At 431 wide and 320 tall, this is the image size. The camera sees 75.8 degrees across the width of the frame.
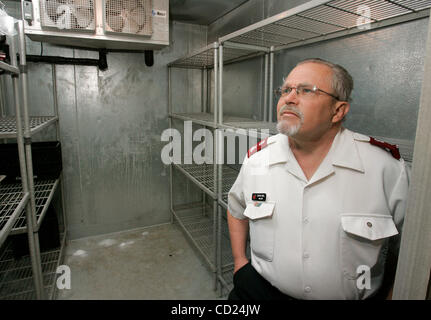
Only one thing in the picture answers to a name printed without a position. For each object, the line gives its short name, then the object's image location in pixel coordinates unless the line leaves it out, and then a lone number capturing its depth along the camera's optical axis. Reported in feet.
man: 3.43
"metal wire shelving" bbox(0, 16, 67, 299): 4.90
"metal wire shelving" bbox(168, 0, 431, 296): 4.12
